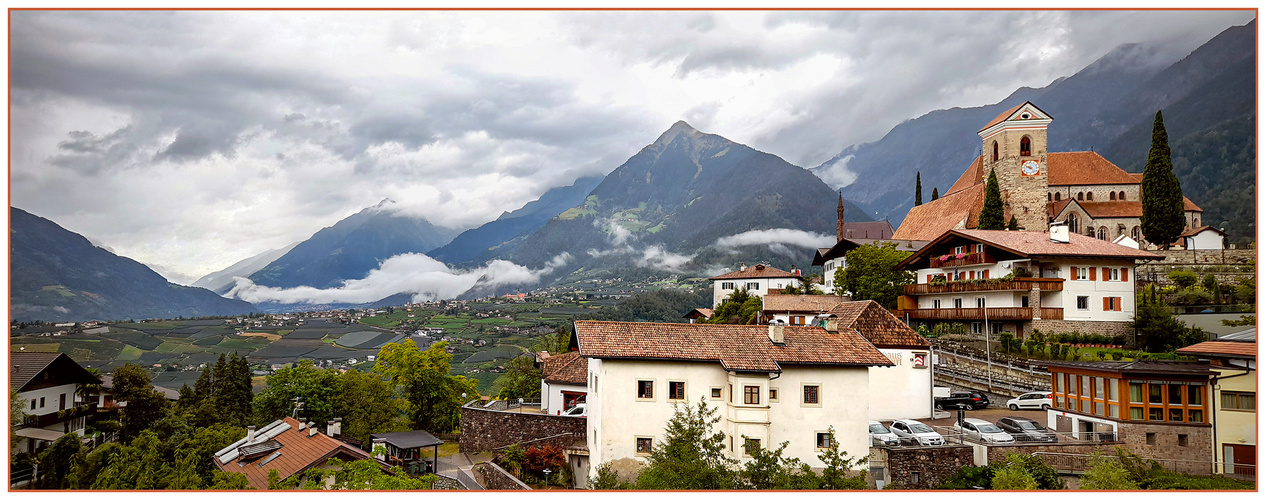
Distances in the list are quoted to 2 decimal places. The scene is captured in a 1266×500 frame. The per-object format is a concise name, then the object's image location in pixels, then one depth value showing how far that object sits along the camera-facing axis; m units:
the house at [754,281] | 70.94
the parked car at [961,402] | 29.68
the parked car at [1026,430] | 22.20
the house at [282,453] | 22.61
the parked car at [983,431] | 22.09
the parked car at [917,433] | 22.27
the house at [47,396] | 31.19
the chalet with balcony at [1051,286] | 37.00
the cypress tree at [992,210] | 52.28
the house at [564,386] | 30.38
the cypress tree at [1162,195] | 44.81
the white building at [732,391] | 21.45
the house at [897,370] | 27.67
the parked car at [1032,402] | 28.72
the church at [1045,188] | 56.53
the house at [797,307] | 42.97
